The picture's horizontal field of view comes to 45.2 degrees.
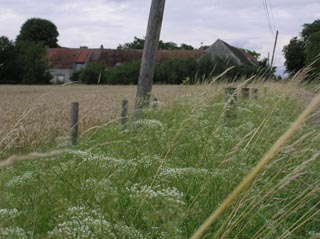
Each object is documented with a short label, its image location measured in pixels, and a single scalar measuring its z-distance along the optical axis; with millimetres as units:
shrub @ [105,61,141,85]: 38765
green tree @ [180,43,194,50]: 83114
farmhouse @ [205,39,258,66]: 59535
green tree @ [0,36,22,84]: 41247
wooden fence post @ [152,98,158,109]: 5270
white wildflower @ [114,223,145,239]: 1607
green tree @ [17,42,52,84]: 44214
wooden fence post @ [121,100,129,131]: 5109
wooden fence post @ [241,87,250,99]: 7702
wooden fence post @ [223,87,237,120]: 5099
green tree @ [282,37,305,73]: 52637
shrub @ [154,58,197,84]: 30817
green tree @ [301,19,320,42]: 53687
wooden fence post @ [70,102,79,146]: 5304
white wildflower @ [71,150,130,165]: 2276
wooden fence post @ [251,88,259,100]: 8139
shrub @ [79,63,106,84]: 44739
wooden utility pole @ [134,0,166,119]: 5586
